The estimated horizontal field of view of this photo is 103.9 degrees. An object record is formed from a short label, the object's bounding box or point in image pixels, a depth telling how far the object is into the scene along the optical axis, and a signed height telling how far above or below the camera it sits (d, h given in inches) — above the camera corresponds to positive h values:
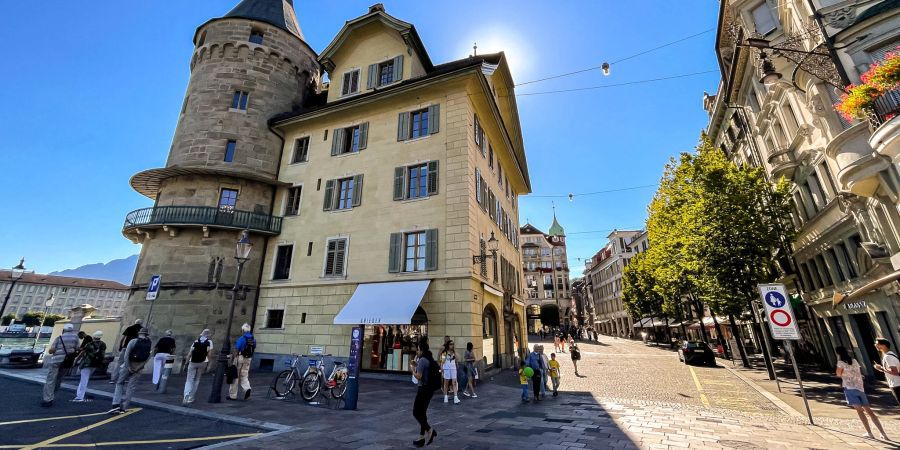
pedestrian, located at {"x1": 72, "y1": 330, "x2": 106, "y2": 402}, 389.7 -22.0
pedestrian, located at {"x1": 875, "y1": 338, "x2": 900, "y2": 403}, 317.0 -28.7
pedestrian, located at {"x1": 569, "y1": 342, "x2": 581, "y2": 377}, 759.1 -32.4
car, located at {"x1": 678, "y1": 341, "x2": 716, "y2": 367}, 901.2 -46.3
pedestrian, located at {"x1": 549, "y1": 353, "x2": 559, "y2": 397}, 505.0 -51.6
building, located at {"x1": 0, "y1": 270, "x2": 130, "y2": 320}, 3700.8 +525.7
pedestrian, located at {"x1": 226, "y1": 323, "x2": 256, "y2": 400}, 424.8 -17.9
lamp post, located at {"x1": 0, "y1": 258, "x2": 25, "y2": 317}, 731.2 +143.2
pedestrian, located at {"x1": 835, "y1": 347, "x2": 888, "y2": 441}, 290.2 -42.0
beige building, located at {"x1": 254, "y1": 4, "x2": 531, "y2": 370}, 621.6 +248.1
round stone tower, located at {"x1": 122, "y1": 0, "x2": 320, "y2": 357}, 722.2 +351.8
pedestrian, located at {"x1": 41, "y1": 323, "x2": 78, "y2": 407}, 358.9 -15.1
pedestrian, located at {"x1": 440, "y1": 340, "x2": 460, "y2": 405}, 454.3 -37.1
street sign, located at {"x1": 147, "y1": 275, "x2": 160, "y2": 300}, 572.5 +86.7
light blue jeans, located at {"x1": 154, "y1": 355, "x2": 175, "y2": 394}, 441.4 -41.9
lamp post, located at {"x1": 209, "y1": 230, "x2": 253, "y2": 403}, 397.1 -29.1
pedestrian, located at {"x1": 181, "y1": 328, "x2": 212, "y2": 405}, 389.4 -24.5
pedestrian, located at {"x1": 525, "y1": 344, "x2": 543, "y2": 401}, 466.9 -37.0
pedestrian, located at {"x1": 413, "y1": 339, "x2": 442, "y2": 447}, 263.1 -38.5
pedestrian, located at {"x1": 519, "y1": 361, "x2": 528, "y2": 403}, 456.8 -55.7
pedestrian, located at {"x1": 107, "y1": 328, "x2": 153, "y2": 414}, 346.6 -22.3
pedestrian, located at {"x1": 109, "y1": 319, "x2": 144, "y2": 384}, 385.6 +8.7
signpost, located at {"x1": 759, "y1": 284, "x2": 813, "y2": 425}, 347.6 +20.7
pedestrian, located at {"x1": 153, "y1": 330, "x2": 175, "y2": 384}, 432.5 -10.0
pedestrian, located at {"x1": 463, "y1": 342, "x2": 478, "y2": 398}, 494.3 -41.4
